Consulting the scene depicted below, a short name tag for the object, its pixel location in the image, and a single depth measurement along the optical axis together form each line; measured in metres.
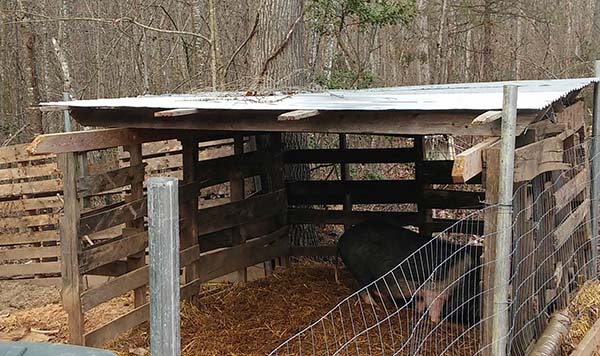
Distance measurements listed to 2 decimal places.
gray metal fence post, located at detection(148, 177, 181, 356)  1.79
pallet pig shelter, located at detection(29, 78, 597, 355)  4.09
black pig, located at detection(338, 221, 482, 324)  5.86
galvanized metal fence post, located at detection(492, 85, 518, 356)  3.39
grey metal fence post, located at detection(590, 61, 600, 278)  6.23
